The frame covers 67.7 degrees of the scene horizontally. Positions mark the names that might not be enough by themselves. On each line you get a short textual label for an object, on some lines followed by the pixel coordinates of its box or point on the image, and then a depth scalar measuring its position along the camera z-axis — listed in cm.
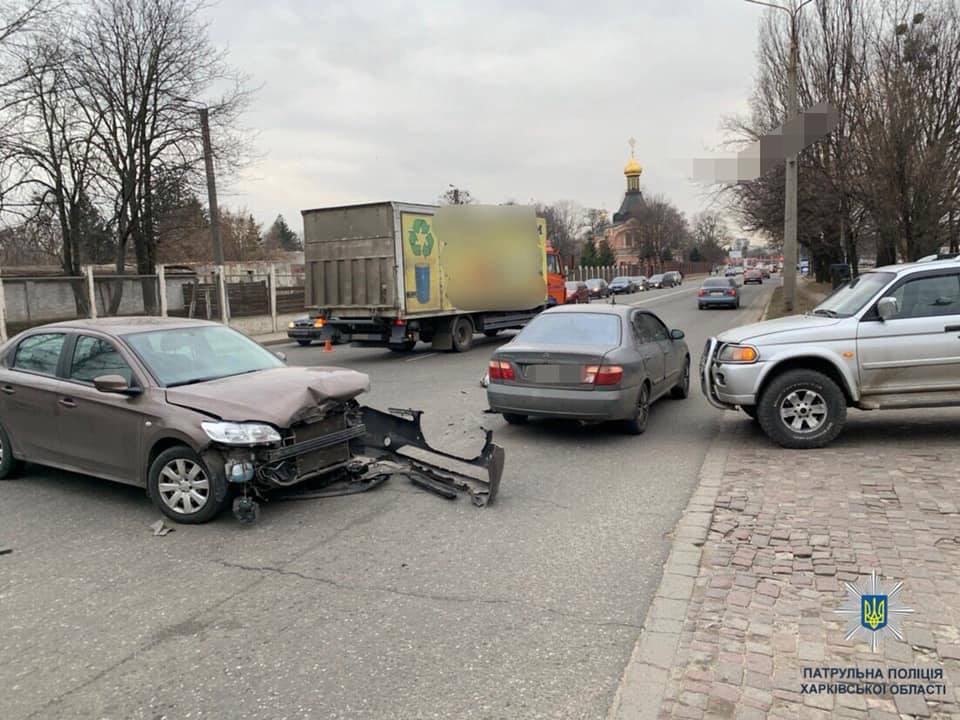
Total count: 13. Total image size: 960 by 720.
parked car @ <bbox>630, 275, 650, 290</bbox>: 6423
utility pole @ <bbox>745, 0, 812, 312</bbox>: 1977
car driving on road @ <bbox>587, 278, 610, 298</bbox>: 4453
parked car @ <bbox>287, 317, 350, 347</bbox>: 1616
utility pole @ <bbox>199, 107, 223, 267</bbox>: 2194
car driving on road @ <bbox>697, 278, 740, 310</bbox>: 3111
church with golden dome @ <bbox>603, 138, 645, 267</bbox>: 10769
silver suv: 696
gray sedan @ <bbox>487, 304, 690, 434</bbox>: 748
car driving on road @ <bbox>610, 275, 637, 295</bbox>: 5486
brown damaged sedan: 518
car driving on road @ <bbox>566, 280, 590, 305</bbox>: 3468
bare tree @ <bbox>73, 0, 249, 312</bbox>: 2495
